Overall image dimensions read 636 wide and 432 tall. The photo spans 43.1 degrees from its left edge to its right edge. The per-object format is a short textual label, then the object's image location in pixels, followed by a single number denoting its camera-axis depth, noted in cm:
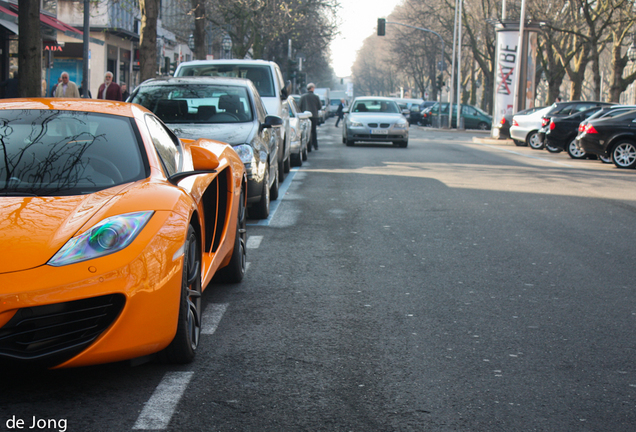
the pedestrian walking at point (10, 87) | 1795
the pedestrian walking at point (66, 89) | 1941
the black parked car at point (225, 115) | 887
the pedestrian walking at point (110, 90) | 1845
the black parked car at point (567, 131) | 2147
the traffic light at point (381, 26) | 4838
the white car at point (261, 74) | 1336
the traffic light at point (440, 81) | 4983
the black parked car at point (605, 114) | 1903
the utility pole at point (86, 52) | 2218
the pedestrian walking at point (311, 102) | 2105
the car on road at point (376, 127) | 2350
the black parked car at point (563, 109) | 2334
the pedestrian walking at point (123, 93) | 1911
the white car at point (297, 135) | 1574
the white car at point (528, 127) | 2520
